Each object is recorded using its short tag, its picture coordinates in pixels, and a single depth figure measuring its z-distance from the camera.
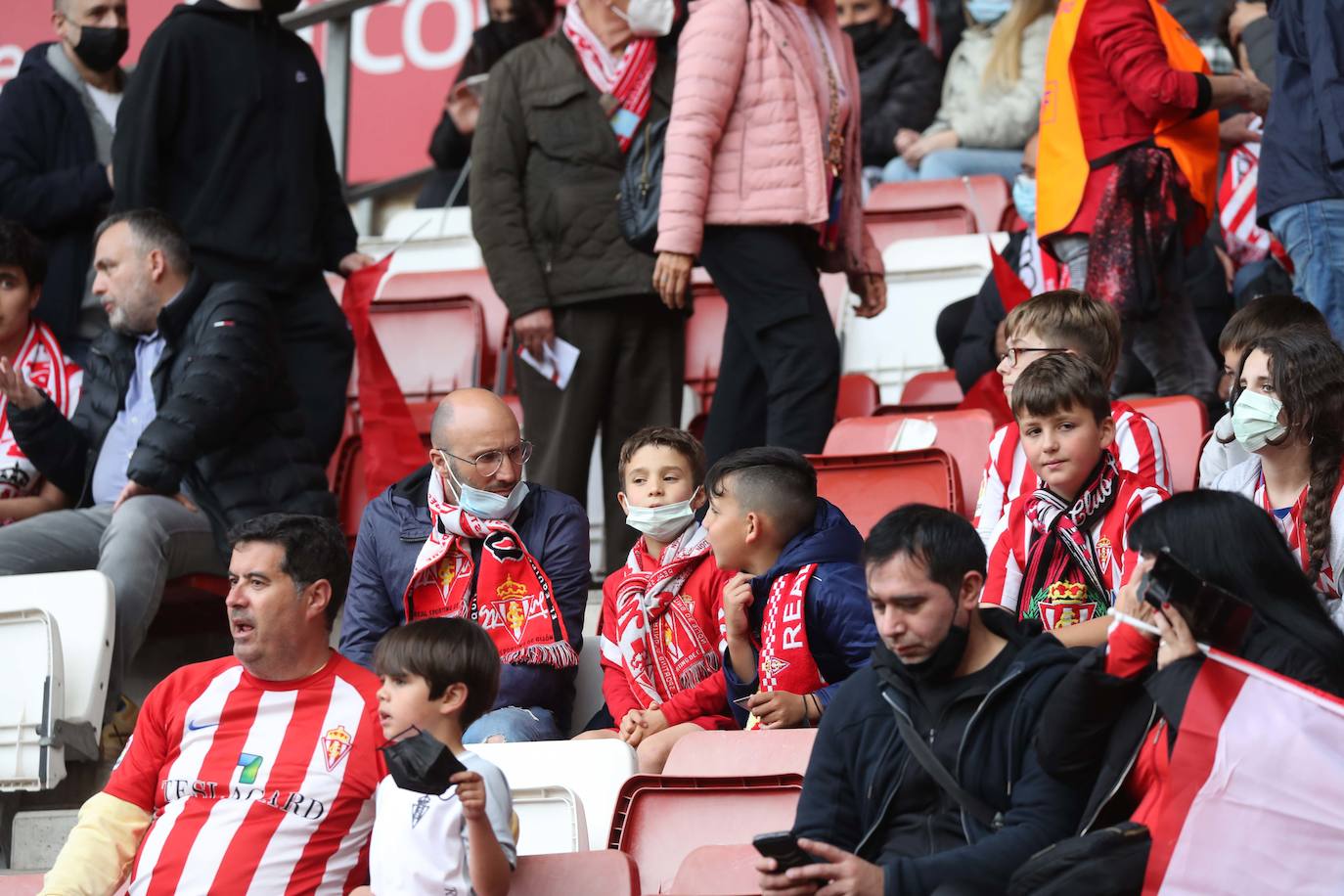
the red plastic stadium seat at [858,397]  13.42
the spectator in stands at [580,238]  12.01
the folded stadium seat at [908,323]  14.67
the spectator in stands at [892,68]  18.72
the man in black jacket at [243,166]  12.06
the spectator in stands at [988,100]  17.06
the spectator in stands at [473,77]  17.80
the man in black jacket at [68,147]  13.40
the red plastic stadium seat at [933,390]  12.99
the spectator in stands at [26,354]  11.85
